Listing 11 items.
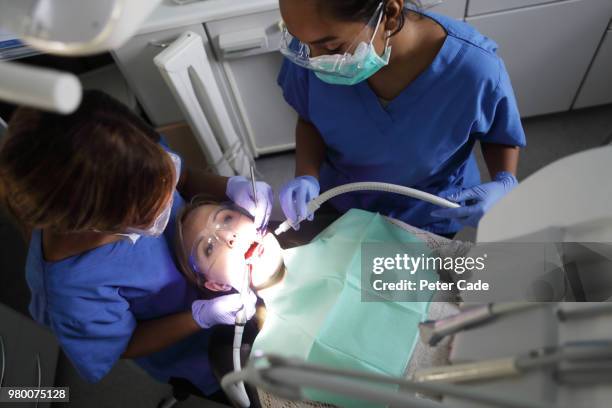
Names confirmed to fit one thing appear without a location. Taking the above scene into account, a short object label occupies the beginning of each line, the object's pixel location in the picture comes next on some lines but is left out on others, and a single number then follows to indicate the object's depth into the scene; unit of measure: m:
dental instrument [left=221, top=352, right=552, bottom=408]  0.35
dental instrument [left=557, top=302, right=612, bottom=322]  0.41
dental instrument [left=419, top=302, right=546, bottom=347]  0.45
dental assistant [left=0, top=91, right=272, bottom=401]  0.75
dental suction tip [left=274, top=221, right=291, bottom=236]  1.24
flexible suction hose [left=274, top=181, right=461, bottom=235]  1.05
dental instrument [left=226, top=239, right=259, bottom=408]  1.00
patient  1.14
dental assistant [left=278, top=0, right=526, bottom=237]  0.98
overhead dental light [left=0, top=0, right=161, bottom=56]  0.37
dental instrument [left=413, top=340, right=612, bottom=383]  0.37
